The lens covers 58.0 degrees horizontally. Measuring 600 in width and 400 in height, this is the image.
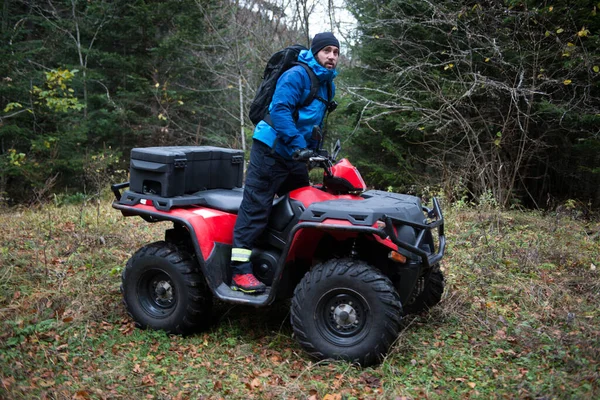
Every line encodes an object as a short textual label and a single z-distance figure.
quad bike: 3.81
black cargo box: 4.46
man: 4.13
